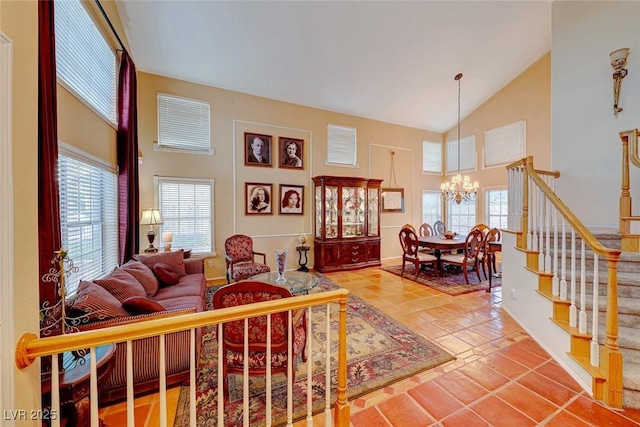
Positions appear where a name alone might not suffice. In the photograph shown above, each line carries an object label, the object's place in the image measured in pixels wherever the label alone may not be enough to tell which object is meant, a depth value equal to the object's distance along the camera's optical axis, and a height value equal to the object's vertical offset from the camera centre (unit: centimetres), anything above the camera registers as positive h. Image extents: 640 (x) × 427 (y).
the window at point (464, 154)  667 +161
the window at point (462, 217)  675 -17
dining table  465 -62
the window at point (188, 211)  459 +1
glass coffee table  293 -89
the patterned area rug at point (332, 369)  177 -142
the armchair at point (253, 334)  163 -87
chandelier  480 +47
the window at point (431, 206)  728 +15
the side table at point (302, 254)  552 -100
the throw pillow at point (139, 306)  194 -75
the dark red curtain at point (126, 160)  351 +74
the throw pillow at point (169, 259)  342 -69
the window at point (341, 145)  604 +166
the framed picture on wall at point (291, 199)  548 +28
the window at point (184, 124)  453 +166
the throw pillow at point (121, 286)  222 -69
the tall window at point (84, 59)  233 +169
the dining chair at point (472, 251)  443 -73
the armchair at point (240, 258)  413 -87
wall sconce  318 +185
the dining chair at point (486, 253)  449 -78
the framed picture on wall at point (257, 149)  515 +132
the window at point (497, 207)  595 +9
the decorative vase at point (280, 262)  319 -66
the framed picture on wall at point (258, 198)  518 +29
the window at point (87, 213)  239 -1
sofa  177 -80
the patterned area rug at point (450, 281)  430 -135
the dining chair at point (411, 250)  489 -80
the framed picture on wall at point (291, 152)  546 +133
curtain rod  277 +233
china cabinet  559 -31
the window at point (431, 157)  729 +164
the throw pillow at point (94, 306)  175 -68
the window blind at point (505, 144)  559 +161
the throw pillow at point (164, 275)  323 -84
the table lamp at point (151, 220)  391 -13
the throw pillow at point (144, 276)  282 -74
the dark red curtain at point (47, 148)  176 +47
